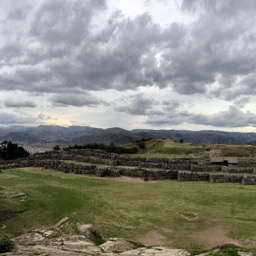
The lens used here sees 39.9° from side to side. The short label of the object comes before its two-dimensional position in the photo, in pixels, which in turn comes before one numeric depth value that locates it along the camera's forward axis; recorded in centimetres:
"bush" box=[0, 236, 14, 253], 1581
